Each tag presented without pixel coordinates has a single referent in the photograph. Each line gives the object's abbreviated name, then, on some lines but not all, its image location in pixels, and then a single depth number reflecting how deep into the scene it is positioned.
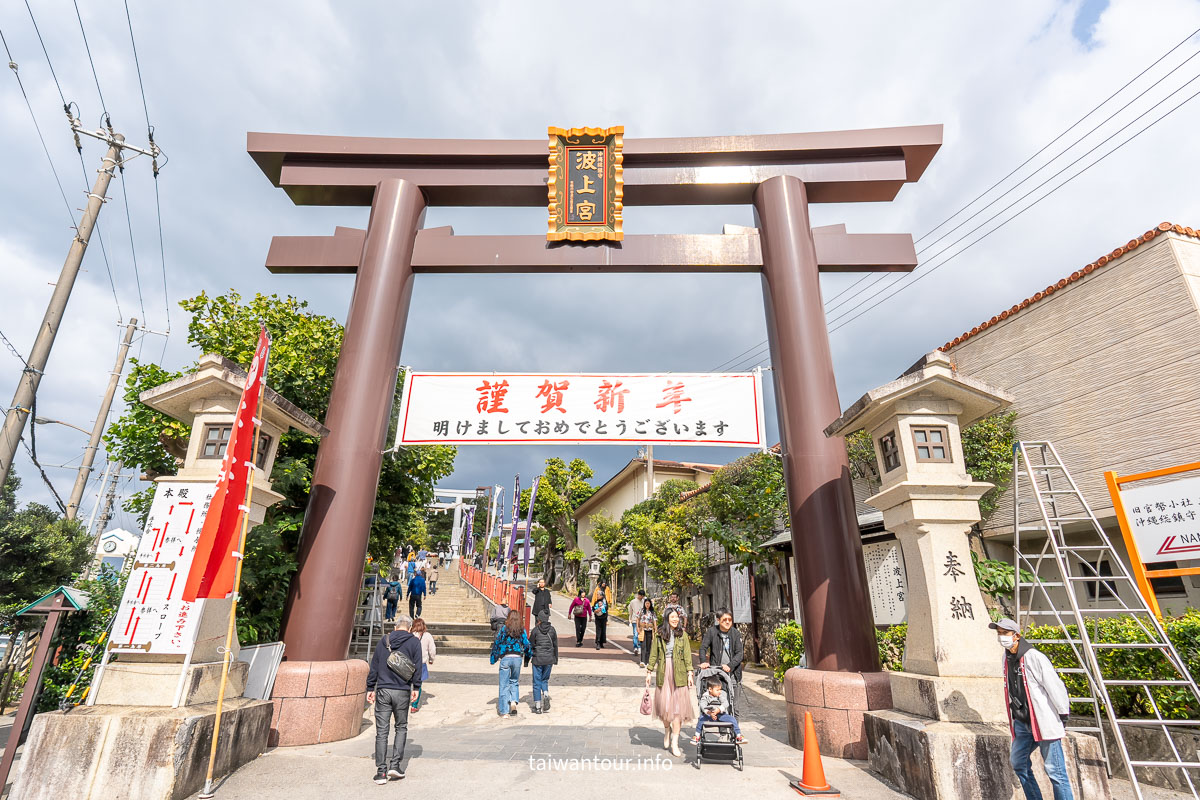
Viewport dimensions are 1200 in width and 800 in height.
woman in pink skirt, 6.74
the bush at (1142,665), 5.75
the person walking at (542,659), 8.97
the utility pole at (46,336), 8.21
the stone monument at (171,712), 4.68
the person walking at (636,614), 15.66
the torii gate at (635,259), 7.17
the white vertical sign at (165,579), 5.50
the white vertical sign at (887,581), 12.08
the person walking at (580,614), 17.84
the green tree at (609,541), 24.95
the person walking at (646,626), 14.13
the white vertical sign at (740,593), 16.16
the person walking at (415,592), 17.52
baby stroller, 6.08
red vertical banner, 5.29
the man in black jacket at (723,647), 8.20
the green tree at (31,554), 14.87
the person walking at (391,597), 18.42
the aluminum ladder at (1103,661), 4.99
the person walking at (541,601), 10.23
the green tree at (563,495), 35.03
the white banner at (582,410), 8.45
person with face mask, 4.36
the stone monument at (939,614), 4.84
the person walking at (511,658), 8.63
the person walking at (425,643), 8.82
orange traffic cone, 5.18
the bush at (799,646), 9.69
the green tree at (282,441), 9.91
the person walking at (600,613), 17.72
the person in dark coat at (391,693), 5.49
